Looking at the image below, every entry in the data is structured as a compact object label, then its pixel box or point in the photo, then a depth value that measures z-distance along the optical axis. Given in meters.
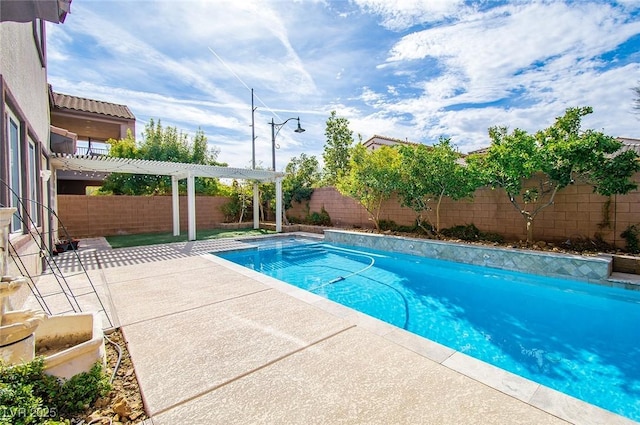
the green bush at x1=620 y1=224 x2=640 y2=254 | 7.54
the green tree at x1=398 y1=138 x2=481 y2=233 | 9.99
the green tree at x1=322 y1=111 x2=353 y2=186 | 23.08
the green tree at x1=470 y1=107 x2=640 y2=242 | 7.27
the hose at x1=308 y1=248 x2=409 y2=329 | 5.67
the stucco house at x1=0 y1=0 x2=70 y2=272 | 2.39
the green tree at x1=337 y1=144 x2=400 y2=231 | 11.87
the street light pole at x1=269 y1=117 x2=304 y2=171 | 16.84
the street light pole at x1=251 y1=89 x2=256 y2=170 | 17.73
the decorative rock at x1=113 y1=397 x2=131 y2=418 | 2.23
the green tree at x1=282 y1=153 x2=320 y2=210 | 17.83
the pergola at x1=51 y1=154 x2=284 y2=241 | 10.77
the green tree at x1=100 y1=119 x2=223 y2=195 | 16.88
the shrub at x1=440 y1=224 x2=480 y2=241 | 10.64
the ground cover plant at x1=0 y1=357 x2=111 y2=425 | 1.73
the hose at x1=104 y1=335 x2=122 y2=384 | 2.71
